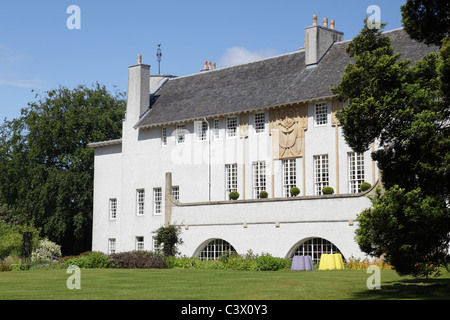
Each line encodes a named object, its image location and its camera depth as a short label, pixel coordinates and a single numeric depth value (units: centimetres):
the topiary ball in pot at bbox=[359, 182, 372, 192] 3345
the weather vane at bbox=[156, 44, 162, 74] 5727
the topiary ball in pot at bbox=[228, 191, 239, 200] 3928
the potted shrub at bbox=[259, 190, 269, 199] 3803
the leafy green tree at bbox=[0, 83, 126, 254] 5466
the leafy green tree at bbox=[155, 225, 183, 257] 3897
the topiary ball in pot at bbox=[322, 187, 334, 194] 3509
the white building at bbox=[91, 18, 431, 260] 3469
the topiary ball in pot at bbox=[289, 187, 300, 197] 3672
